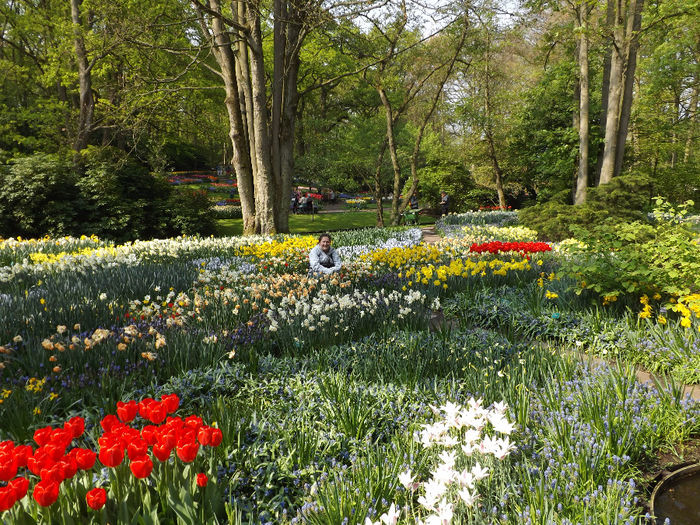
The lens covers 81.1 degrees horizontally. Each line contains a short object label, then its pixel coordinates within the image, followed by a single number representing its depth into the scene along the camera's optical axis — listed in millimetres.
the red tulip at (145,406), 1729
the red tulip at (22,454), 1505
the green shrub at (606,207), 11797
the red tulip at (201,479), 1561
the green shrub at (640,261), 4395
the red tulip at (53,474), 1373
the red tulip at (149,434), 1597
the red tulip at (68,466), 1439
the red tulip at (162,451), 1532
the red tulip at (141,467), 1445
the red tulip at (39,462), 1450
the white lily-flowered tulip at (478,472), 1759
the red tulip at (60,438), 1578
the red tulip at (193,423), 1703
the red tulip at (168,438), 1558
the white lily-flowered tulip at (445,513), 1487
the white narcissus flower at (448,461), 1774
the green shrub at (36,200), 13961
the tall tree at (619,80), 12461
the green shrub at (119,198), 15102
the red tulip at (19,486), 1336
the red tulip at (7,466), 1403
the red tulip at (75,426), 1682
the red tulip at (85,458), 1488
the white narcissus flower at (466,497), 1608
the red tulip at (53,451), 1480
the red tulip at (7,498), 1277
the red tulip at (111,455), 1476
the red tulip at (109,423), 1709
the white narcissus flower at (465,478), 1666
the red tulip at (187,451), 1535
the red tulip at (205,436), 1645
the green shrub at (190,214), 16297
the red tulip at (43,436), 1604
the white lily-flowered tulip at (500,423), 2018
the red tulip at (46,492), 1327
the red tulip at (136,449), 1490
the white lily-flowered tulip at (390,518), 1463
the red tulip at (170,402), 1790
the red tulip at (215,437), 1660
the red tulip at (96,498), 1394
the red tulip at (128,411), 1729
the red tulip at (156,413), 1708
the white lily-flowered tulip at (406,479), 1729
